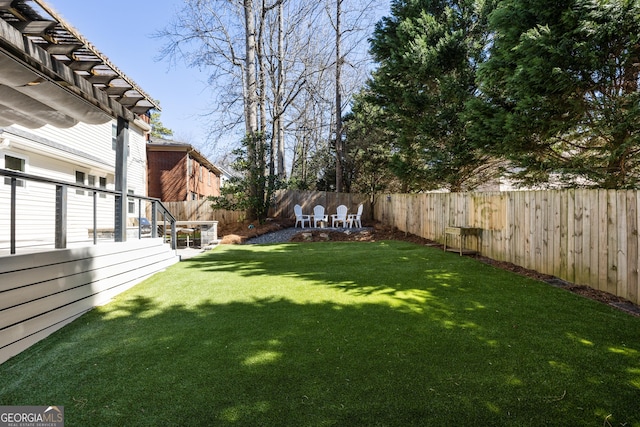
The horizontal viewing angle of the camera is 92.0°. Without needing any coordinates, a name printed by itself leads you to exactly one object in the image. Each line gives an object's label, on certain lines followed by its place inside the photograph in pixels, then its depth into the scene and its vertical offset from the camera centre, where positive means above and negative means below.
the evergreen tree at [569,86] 4.96 +2.25
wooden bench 7.25 -0.54
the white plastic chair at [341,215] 13.53 -0.17
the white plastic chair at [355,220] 13.52 -0.39
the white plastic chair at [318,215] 13.49 -0.16
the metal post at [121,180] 4.92 +0.51
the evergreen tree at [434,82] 10.02 +4.52
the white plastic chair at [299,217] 13.33 -0.25
